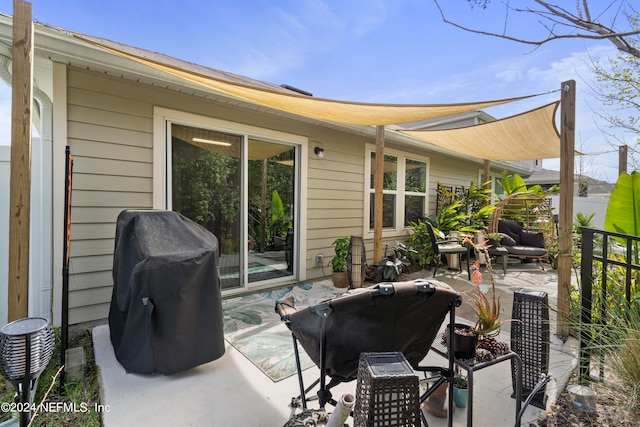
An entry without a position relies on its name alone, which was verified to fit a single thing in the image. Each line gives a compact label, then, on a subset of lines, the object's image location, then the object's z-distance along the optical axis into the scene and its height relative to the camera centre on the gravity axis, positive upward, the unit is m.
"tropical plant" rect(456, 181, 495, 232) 7.49 +0.23
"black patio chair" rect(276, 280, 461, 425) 1.42 -0.56
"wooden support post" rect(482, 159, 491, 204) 7.80 +1.08
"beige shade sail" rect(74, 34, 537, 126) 2.74 +1.18
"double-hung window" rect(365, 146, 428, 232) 6.19 +0.51
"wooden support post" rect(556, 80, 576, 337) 2.95 +0.36
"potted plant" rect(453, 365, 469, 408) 1.95 -1.14
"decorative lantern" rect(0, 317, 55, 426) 1.57 -0.79
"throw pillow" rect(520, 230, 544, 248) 6.70 -0.54
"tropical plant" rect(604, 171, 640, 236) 2.77 +0.09
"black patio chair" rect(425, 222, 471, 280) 5.30 -0.61
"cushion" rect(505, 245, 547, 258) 6.07 -0.74
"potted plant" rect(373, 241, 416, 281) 4.83 -0.91
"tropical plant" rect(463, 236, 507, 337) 1.82 -0.61
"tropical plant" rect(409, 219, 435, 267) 6.25 -0.69
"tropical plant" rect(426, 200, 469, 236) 6.71 -0.18
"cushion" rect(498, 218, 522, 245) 7.19 -0.33
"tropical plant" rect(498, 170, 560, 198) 7.69 +0.70
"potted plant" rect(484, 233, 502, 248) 5.95 -0.50
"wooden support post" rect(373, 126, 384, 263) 4.61 +0.25
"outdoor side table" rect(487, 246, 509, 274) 5.76 -0.73
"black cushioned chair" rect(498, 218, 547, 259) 6.14 -0.59
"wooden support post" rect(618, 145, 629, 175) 5.83 +1.11
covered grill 2.15 -0.65
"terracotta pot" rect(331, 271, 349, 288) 4.76 -1.06
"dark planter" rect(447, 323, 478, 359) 1.72 -0.74
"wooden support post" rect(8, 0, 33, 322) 1.92 +0.29
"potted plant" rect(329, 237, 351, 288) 4.77 -0.85
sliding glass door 3.80 +0.17
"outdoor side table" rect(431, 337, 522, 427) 1.55 -0.82
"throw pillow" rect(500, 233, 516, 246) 6.58 -0.58
